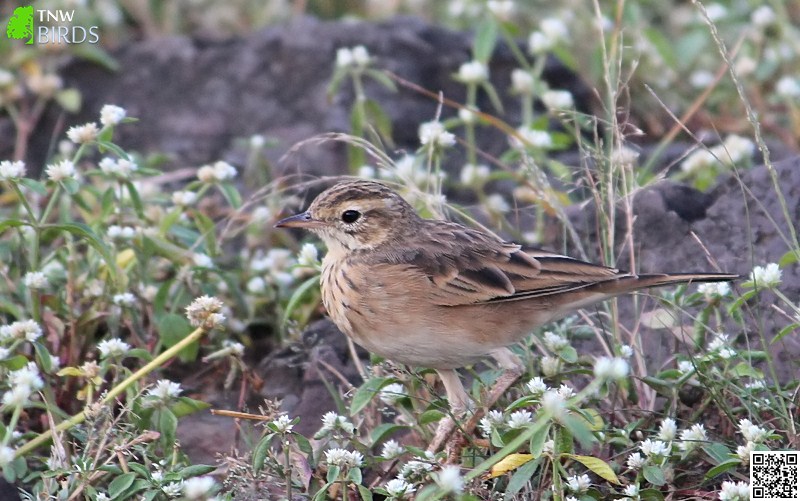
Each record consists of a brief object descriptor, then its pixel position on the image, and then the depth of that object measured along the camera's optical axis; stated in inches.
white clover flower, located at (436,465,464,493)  294.7
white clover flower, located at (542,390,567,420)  267.8
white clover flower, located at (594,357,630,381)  274.1
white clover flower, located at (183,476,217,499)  286.8
